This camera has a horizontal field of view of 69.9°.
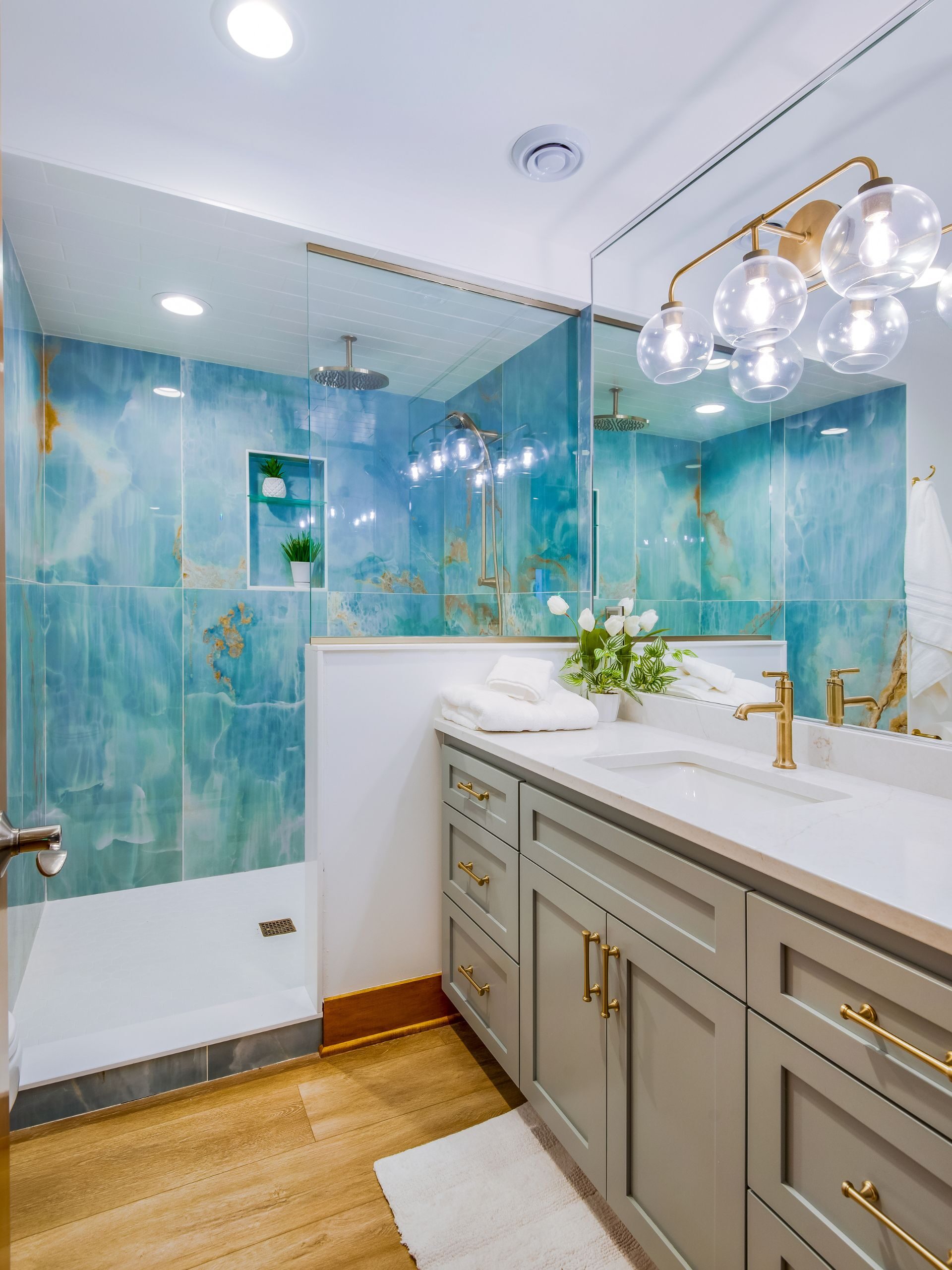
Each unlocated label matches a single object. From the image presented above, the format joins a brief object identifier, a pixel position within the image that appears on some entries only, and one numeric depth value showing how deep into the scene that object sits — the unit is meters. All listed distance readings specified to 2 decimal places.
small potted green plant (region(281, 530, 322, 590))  3.12
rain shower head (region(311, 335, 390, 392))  2.12
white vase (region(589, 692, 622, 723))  2.13
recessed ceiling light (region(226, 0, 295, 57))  1.40
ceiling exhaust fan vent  1.73
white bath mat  1.34
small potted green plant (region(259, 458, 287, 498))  3.12
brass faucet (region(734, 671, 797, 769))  1.49
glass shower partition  2.12
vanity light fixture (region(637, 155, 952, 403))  1.14
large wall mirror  1.29
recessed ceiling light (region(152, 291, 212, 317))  2.33
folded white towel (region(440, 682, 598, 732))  1.87
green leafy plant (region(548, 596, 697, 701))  2.09
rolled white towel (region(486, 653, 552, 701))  2.01
